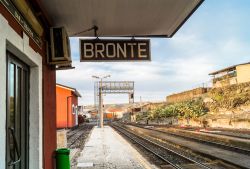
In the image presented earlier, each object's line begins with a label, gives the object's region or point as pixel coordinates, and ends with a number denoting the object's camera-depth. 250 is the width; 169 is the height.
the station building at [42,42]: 3.23
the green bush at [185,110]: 38.03
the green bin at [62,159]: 5.37
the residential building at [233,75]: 36.20
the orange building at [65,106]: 30.94
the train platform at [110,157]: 9.15
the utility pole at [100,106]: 35.35
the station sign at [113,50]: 5.28
